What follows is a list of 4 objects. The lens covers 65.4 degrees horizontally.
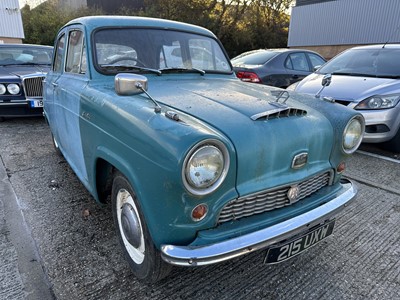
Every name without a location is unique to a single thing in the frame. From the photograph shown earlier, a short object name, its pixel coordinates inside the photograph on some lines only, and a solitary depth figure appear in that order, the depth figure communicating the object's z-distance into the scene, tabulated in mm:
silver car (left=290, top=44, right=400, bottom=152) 4289
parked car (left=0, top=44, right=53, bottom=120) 5754
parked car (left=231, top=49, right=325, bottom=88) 6234
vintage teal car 1604
